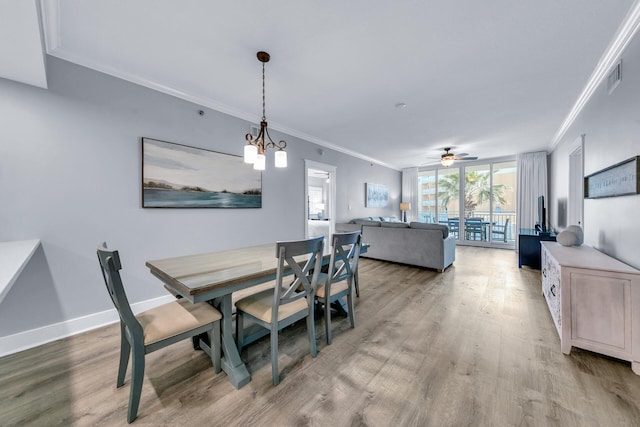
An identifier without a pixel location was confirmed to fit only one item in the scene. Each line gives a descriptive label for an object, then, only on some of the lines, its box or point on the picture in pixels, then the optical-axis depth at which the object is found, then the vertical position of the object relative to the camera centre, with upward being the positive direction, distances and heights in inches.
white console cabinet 64.9 -26.5
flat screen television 172.9 -2.4
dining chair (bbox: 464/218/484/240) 264.4 -16.6
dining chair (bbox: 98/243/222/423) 50.2 -25.9
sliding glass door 252.5 +13.4
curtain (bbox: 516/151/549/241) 223.5 +25.7
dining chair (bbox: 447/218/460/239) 279.0 -13.7
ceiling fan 201.8 +46.8
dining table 54.1 -15.3
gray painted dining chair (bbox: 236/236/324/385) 61.4 -25.0
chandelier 80.3 +20.3
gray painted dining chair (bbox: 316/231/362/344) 77.7 -21.6
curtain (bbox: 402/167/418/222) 306.7 +30.3
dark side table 163.6 -24.2
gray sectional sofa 161.9 -20.7
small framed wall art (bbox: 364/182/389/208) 250.8 +19.7
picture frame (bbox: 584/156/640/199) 70.3 +10.9
